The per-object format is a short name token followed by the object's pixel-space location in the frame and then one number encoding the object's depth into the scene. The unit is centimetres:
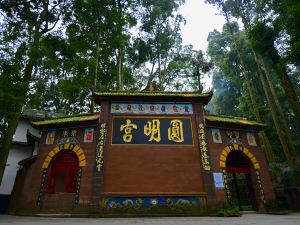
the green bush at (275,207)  1028
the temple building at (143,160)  995
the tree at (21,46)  1005
